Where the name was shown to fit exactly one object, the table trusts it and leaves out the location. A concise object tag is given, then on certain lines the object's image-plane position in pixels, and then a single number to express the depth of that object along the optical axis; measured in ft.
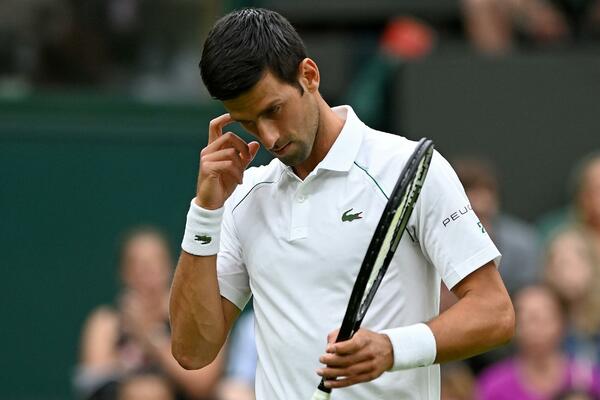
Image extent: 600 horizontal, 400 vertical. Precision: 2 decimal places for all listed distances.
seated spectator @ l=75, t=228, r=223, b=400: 43.60
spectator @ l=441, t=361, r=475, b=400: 41.91
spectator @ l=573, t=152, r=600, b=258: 47.37
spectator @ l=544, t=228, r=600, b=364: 44.34
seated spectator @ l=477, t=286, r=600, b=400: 42.80
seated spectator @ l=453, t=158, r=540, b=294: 43.75
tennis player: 21.48
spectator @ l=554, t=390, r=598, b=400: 42.37
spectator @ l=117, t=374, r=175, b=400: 42.01
